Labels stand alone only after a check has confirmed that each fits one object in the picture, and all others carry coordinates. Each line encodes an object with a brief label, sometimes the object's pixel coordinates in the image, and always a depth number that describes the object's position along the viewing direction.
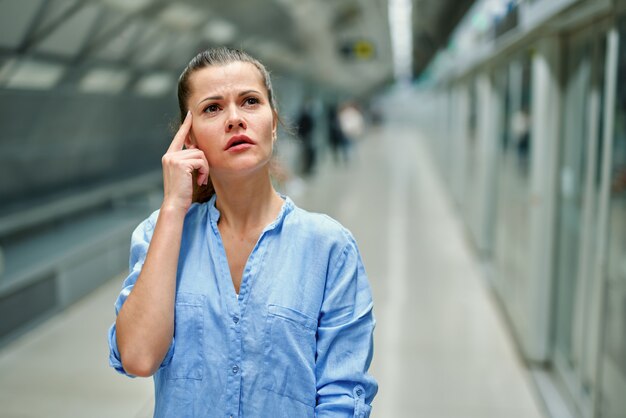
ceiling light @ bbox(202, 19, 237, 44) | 4.67
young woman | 1.33
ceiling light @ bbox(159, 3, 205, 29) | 5.09
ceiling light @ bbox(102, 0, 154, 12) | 4.35
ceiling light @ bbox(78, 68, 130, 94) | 5.79
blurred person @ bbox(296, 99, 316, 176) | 14.98
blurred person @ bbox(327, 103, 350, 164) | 19.22
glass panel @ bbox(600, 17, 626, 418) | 3.25
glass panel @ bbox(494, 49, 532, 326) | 5.84
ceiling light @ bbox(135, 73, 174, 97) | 4.96
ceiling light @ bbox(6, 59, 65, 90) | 4.51
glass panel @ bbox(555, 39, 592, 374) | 4.23
